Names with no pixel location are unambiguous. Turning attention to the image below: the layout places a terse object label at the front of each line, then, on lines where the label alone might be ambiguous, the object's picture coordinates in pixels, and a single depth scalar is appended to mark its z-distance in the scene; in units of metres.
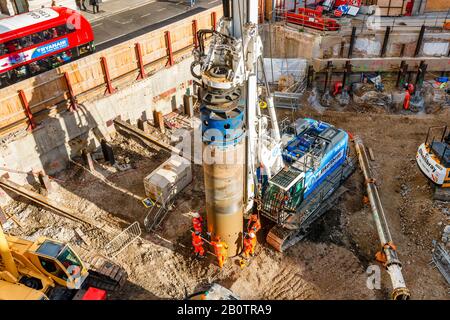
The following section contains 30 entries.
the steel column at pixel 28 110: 19.60
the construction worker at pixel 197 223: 17.33
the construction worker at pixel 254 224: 17.53
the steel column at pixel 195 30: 25.73
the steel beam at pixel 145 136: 22.33
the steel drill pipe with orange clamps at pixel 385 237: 15.19
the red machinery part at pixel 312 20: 28.65
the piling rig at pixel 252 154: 13.80
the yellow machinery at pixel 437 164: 18.83
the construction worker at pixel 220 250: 16.58
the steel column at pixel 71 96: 21.01
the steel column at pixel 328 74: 27.42
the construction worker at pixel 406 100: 25.94
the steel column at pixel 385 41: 27.53
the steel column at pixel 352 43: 27.39
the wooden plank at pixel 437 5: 31.05
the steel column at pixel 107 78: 22.19
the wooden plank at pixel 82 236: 18.27
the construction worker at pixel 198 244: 16.98
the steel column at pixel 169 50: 24.50
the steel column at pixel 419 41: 27.05
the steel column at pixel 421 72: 26.73
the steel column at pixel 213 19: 26.88
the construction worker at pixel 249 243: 16.98
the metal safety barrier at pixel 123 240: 17.86
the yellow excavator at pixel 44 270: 14.80
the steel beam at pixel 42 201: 18.98
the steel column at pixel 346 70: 27.31
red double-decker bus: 23.25
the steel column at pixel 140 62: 23.39
